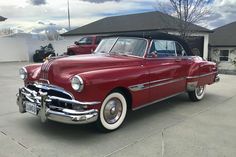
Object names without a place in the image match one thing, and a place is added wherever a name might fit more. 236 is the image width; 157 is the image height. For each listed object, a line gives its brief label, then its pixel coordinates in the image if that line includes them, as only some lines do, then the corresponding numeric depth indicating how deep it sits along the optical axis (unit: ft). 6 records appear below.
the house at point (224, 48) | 65.56
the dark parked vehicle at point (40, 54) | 51.09
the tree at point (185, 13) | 42.23
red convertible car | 10.40
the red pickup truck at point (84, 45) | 42.63
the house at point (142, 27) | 52.27
